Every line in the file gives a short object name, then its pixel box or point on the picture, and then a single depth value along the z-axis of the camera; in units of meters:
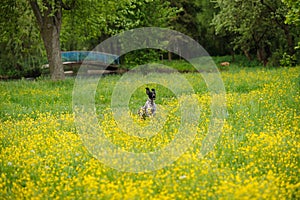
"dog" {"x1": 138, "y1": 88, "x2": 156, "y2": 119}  12.32
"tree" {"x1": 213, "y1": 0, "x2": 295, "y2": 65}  29.83
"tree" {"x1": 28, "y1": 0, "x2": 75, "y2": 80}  22.69
